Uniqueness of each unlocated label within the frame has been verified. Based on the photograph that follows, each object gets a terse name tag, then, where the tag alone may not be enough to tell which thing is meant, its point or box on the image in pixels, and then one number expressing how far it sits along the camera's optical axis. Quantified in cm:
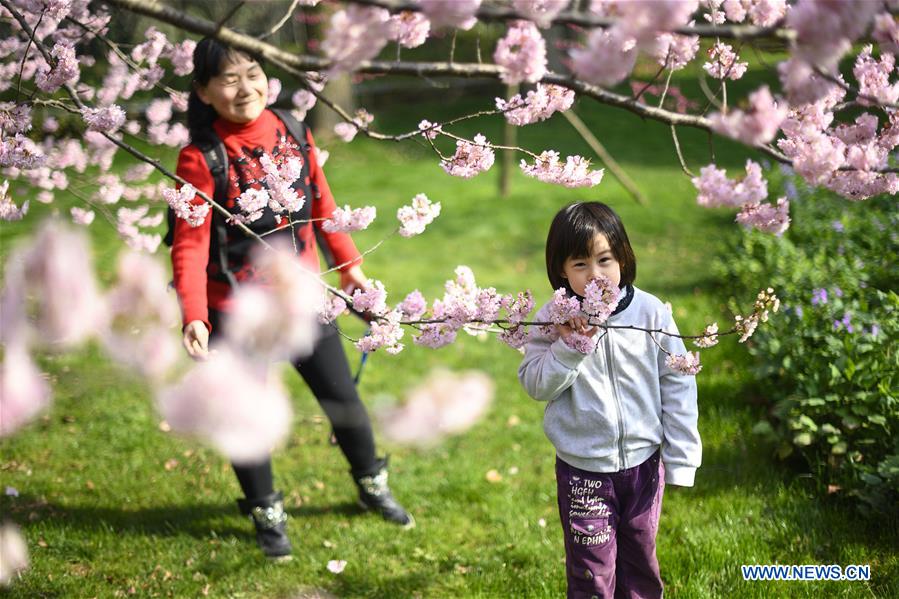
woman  268
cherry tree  126
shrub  312
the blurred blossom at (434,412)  157
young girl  227
